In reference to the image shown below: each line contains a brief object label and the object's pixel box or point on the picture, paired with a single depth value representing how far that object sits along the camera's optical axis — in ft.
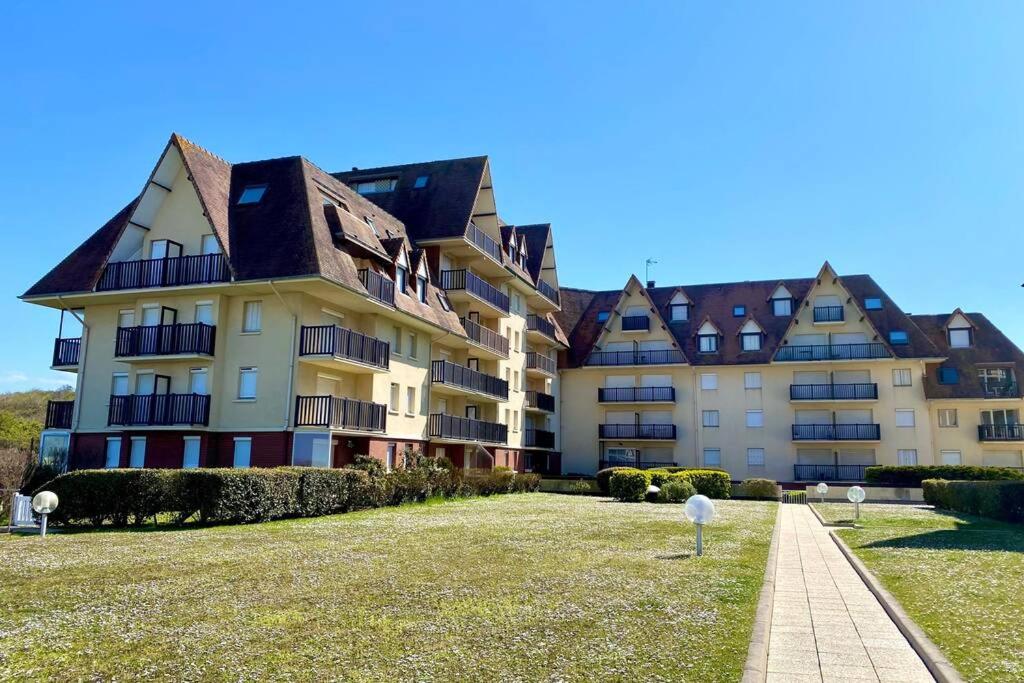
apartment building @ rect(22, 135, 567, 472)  92.02
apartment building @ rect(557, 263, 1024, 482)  156.25
